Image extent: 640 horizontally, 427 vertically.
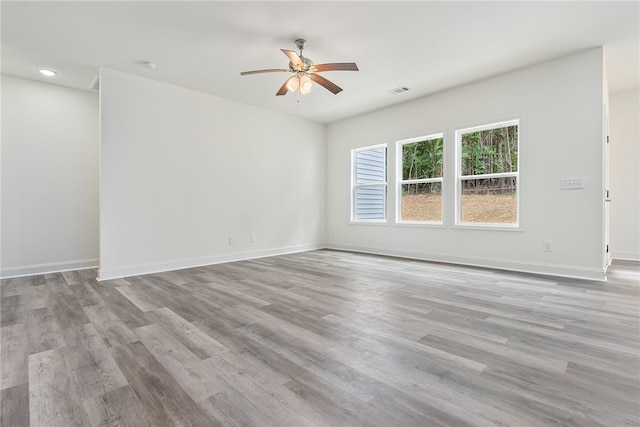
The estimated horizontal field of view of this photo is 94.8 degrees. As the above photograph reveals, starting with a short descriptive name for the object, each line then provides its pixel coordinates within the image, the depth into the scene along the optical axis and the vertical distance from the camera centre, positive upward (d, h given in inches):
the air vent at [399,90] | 181.5 +76.1
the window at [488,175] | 166.9 +21.5
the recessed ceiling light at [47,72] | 151.1 +73.0
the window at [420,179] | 196.2 +22.2
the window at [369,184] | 228.1 +22.1
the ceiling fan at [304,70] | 118.0 +59.3
